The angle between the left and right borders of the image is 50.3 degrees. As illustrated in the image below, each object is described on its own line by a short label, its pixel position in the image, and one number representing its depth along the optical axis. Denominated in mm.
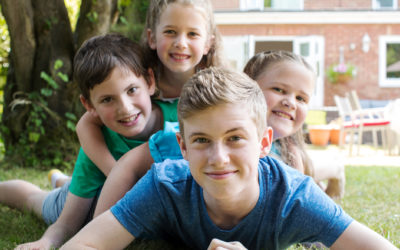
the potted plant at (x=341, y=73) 14562
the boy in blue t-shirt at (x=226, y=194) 1470
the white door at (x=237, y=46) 14297
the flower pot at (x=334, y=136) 11742
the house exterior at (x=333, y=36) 15016
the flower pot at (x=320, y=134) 11164
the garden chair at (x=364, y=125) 9516
